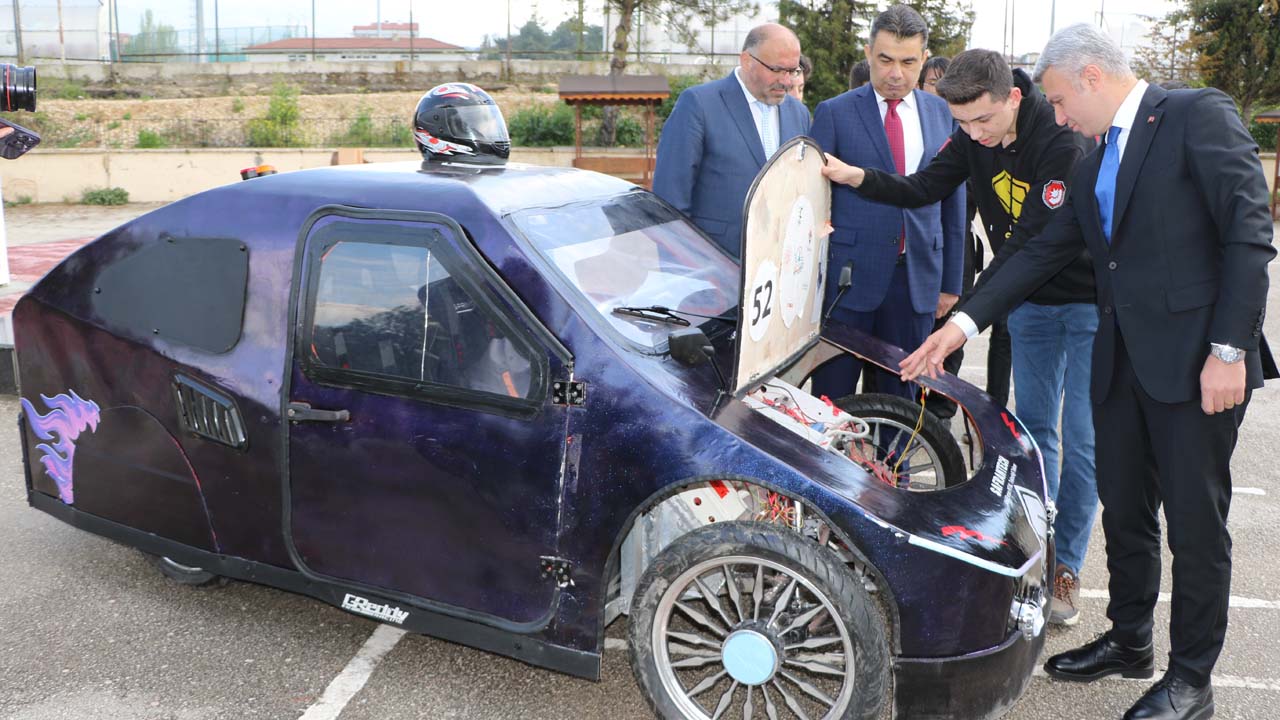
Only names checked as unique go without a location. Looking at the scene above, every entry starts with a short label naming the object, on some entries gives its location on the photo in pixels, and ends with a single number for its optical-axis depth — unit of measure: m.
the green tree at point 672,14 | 33.62
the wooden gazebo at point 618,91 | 21.70
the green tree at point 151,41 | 35.81
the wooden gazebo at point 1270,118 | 19.88
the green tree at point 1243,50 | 24.00
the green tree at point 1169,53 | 27.34
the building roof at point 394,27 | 38.48
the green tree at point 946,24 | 27.91
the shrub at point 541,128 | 26.61
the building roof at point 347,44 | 37.34
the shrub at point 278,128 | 24.70
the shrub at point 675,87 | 29.61
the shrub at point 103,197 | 21.44
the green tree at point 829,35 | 28.02
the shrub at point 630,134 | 28.77
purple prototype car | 2.81
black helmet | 4.19
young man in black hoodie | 3.98
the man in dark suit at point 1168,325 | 2.95
